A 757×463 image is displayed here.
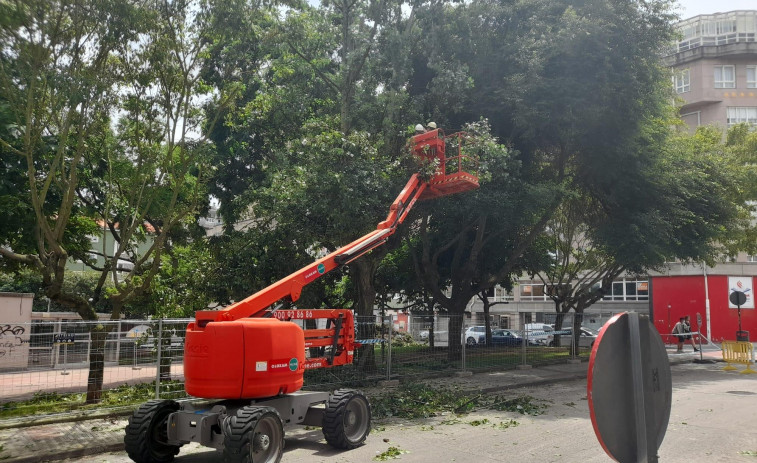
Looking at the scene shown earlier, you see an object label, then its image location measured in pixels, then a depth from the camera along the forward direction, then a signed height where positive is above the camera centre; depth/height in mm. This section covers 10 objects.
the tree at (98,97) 9867 +3790
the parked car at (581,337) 21631 -1216
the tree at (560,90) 17359 +6247
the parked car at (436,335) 16428 -916
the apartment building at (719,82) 47438 +17677
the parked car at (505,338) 19172 -1152
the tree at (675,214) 19344 +3183
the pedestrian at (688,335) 25084 -1309
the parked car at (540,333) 20125 -1059
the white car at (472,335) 18312 -1010
